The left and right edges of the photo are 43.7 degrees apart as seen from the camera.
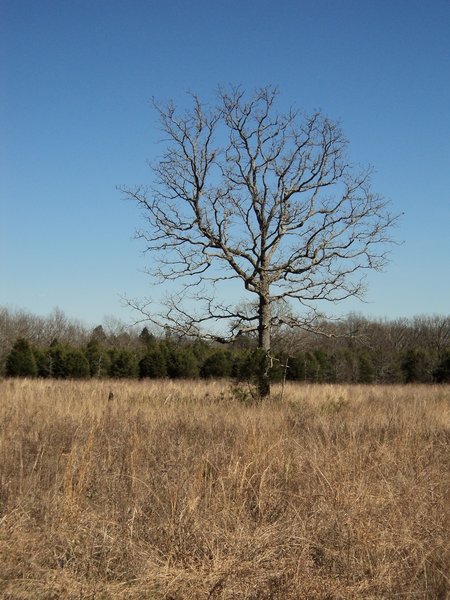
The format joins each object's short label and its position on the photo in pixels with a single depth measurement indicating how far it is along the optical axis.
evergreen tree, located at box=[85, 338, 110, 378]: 32.22
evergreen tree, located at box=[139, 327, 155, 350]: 43.33
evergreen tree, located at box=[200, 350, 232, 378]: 32.53
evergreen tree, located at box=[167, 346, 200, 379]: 31.81
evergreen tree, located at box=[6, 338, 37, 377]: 29.92
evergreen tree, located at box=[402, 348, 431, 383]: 34.97
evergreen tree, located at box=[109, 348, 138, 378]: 31.90
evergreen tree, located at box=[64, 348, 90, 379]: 31.05
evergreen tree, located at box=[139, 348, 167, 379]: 31.81
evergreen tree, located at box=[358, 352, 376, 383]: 35.50
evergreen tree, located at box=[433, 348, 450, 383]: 33.41
